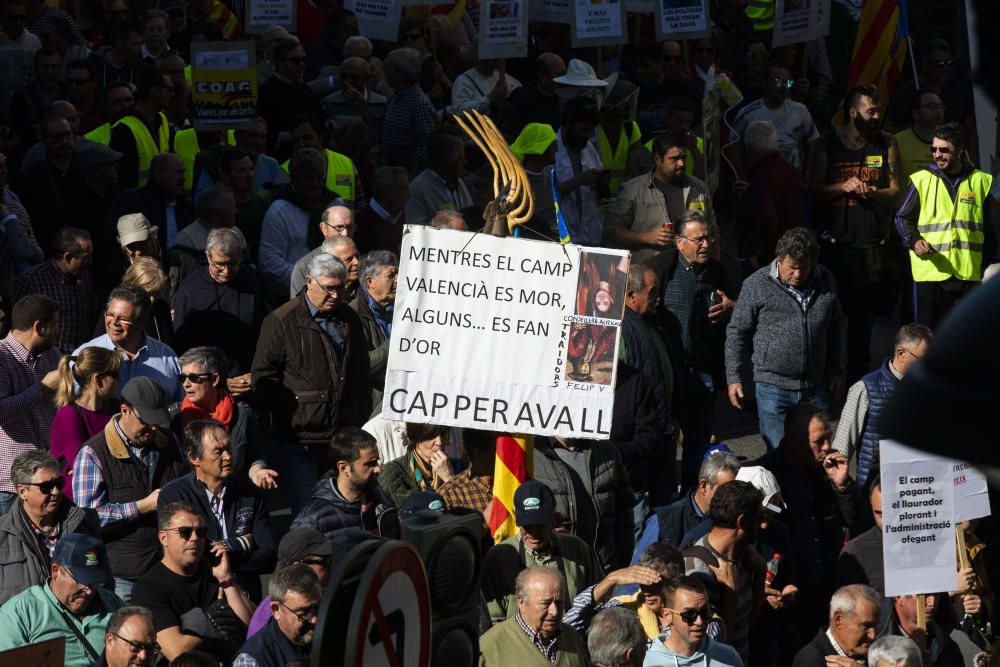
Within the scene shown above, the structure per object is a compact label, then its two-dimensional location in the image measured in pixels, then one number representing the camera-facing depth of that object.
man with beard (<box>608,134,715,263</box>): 23.75
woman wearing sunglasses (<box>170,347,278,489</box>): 17.59
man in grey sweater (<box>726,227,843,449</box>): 21.14
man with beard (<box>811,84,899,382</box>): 26.34
